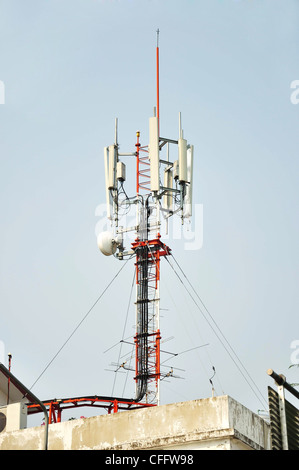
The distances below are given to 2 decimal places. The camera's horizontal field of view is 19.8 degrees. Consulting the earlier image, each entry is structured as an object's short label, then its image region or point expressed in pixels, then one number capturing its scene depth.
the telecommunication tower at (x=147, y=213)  46.78
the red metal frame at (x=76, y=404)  39.28
